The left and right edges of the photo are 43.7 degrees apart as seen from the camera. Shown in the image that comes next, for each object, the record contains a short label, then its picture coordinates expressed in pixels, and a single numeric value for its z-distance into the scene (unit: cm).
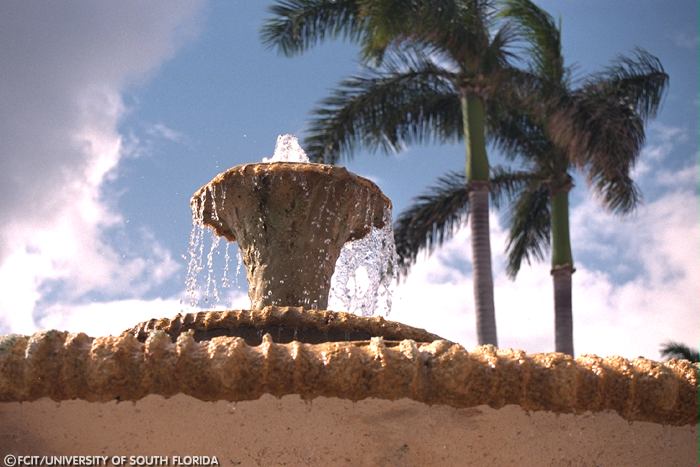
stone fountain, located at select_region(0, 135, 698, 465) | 256
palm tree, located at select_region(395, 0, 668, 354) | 1503
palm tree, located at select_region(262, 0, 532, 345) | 1456
